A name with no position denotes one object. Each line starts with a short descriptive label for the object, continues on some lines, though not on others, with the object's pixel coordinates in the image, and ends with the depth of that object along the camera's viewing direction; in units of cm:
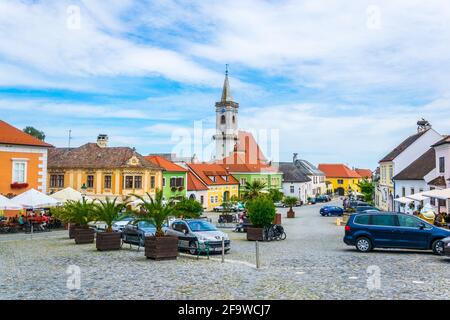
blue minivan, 1720
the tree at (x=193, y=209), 3209
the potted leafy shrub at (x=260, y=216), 2380
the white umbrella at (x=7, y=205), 2636
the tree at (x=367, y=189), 7268
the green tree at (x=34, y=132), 9231
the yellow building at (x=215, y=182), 6706
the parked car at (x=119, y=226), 2562
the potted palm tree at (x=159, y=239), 1541
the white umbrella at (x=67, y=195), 3148
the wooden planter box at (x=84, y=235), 2186
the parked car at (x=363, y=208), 3819
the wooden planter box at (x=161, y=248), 1538
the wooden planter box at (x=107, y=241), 1853
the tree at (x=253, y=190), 4141
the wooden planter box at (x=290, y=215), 4812
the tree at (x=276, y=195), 4973
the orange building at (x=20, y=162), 3406
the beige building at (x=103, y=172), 5125
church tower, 11069
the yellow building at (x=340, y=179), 13588
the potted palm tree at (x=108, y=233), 1854
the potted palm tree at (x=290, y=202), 4803
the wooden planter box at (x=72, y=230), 2377
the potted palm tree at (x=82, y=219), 2178
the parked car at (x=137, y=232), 2094
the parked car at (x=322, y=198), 9098
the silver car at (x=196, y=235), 1789
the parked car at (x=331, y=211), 5122
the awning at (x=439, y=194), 2355
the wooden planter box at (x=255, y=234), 2388
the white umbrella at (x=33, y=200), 2753
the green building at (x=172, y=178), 5881
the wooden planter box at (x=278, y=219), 3522
